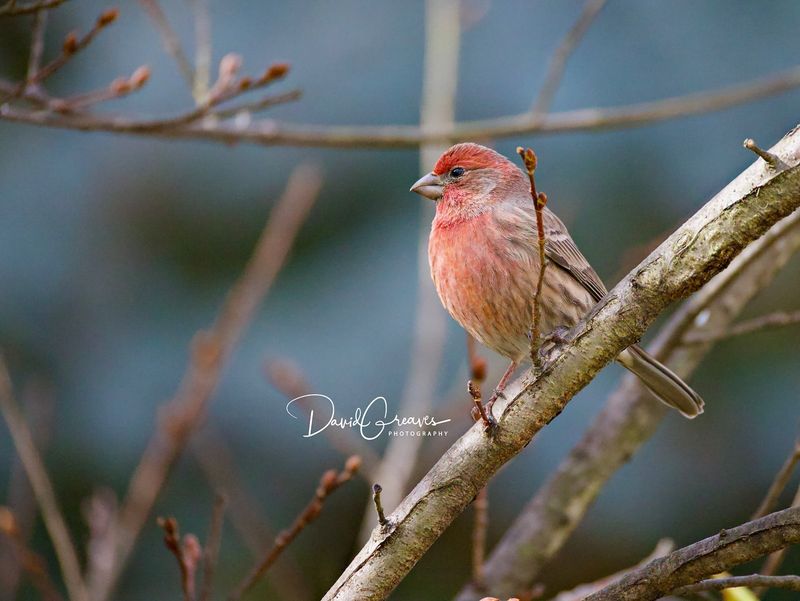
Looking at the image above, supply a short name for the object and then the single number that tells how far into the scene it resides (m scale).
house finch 8.45
